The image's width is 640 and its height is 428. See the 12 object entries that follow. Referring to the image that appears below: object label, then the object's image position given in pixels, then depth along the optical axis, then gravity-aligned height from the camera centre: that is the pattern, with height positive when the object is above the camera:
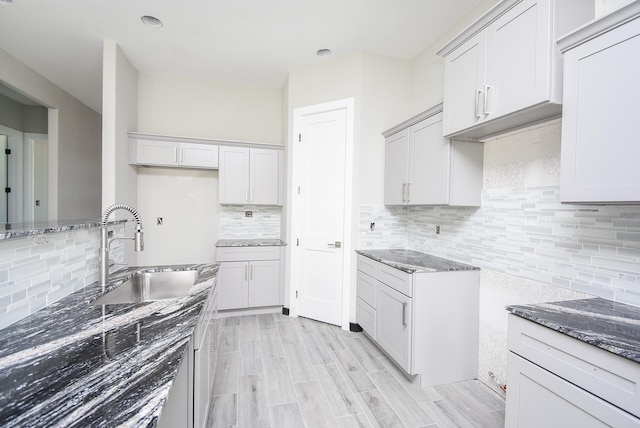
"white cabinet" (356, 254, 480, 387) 2.07 -0.89
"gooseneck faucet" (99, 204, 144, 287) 1.64 -0.25
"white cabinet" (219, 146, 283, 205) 3.50 +0.41
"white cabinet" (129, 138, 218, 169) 3.23 +0.64
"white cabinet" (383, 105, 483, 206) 2.20 +0.38
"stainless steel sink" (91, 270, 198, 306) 1.85 -0.55
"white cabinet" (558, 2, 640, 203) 1.12 +0.45
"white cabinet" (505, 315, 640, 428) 0.96 -0.68
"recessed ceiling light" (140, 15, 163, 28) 2.55 +1.74
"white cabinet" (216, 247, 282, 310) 3.34 -0.86
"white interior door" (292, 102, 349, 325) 3.12 -0.04
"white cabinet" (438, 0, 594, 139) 1.40 +0.86
